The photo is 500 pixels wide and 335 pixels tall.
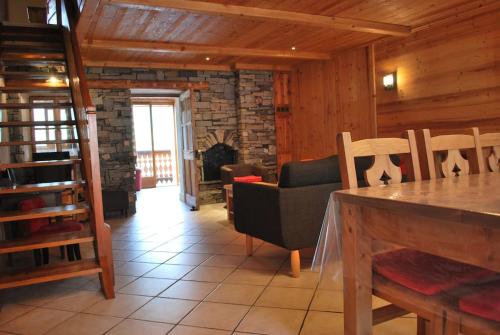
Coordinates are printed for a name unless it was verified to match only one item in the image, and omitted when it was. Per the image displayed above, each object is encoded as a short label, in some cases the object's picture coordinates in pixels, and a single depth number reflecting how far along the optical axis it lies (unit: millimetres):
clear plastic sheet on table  1164
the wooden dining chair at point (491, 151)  2199
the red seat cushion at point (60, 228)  3234
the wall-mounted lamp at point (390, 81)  5574
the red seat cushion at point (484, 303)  1130
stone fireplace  7086
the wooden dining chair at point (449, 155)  1899
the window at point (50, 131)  6345
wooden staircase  2756
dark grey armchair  2963
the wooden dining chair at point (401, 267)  1291
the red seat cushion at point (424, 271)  1313
